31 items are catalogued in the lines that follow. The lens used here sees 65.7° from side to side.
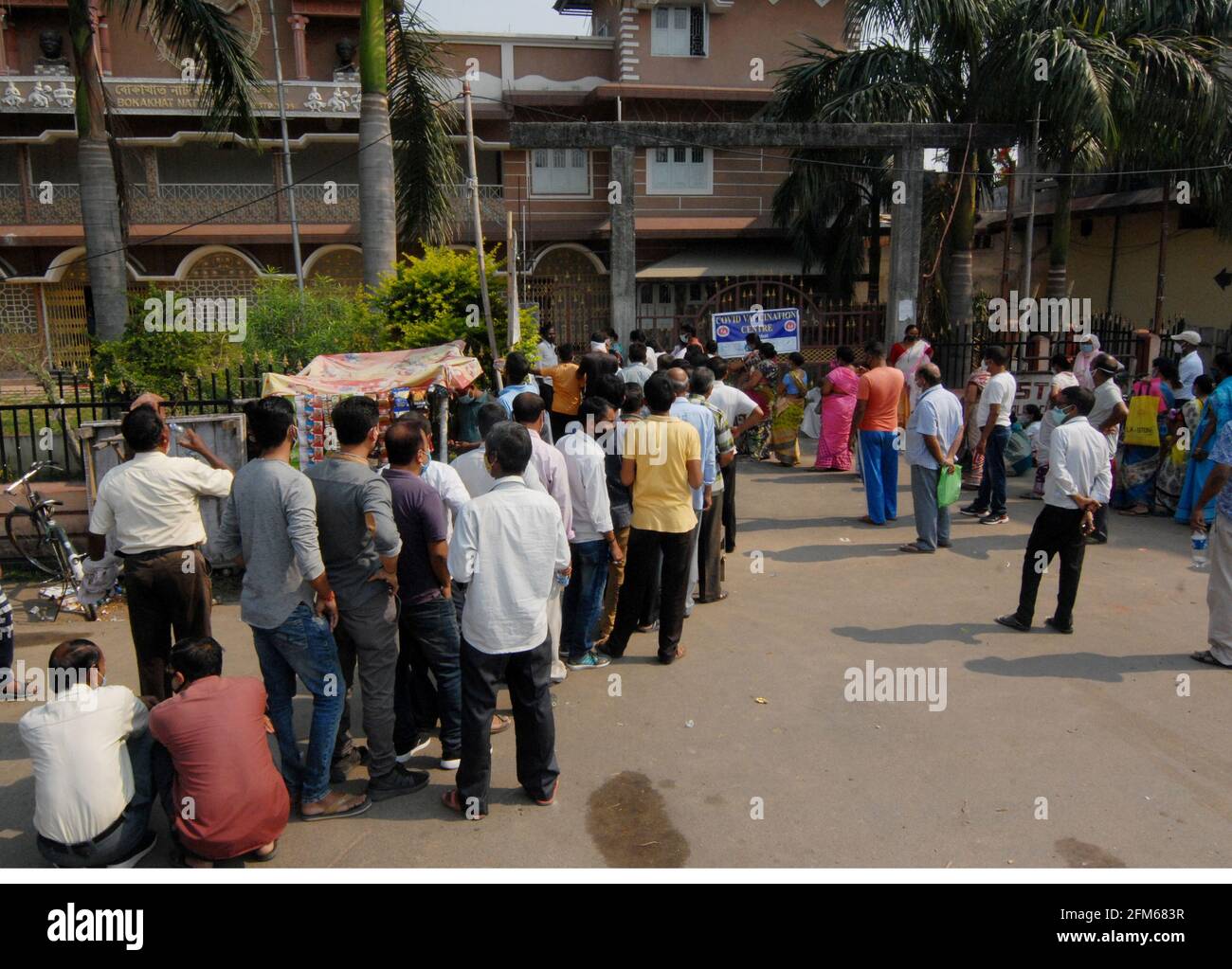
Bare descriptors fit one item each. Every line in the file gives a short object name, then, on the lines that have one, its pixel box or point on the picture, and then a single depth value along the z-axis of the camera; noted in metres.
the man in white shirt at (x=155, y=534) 4.83
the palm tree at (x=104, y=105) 10.22
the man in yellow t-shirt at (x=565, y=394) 9.95
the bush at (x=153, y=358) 9.99
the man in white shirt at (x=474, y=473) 5.52
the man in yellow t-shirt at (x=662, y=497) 5.87
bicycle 7.37
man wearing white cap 10.66
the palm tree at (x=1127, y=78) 13.71
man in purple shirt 4.55
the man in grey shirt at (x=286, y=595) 4.17
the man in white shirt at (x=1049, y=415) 9.45
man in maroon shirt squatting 3.78
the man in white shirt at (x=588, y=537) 5.68
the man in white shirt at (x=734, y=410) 7.48
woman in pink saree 11.41
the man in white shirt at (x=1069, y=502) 6.17
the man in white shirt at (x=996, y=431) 9.26
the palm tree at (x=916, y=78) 14.78
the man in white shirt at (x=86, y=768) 3.74
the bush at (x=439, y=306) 9.78
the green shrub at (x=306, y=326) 10.73
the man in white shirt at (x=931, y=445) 8.09
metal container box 7.34
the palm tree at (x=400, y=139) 12.10
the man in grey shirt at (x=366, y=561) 4.30
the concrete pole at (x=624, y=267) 15.11
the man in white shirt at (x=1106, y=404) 8.69
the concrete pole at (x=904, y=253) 15.11
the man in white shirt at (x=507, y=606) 4.18
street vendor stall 7.54
